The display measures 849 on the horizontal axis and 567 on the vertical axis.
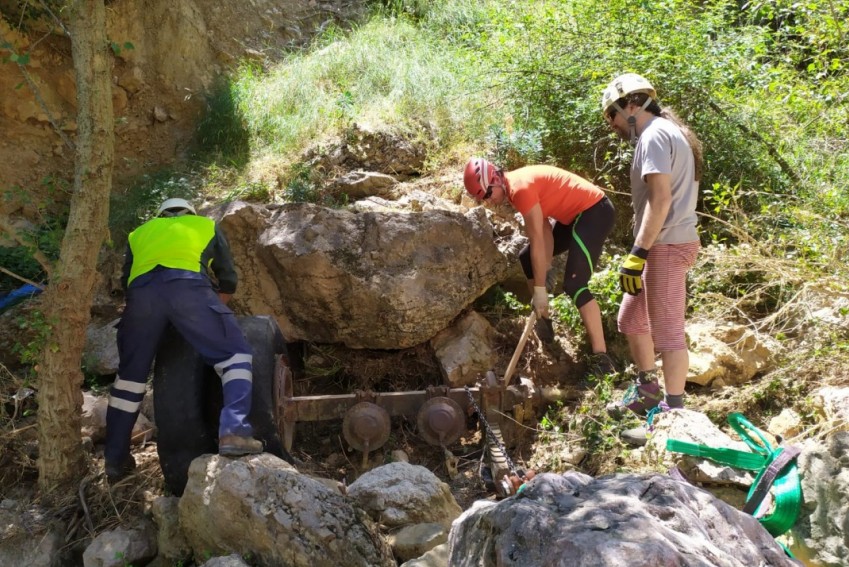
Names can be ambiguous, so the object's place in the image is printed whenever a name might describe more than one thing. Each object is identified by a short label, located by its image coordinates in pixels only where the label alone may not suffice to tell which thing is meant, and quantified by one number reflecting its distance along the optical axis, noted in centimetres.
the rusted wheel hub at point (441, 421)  403
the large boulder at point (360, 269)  447
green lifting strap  216
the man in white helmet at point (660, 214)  334
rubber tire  310
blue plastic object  498
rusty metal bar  400
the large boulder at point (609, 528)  151
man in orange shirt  412
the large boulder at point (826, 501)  201
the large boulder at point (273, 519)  239
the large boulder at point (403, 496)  286
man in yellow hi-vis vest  315
